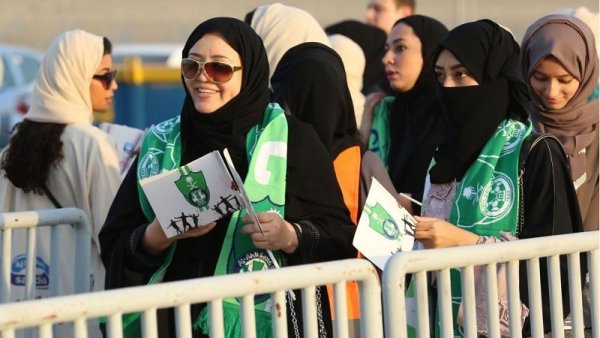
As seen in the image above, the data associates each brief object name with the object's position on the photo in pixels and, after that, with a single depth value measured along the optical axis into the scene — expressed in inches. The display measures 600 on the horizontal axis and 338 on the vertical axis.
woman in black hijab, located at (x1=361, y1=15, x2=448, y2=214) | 490.0
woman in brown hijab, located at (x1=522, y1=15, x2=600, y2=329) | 389.4
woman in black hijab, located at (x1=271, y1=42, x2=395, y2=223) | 379.9
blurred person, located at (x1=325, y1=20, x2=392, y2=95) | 679.1
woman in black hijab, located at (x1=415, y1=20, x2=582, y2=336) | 320.2
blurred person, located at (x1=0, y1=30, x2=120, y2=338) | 449.4
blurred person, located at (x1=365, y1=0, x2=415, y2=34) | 744.6
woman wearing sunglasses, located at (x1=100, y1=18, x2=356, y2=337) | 324.5
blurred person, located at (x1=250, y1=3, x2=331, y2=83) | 462.9
